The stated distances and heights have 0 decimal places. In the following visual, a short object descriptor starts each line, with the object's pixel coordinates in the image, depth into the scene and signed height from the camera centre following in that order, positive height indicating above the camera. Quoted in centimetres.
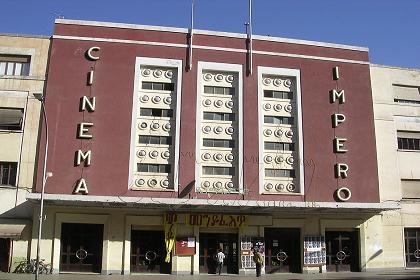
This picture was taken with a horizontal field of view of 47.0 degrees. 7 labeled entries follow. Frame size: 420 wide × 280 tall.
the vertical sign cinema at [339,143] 3303 +744
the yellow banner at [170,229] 3053 +130
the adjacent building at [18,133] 2941 +716
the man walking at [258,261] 2939 -58
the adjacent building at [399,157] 3388 +686
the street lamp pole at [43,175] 2460 +404
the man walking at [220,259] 3045 -51
